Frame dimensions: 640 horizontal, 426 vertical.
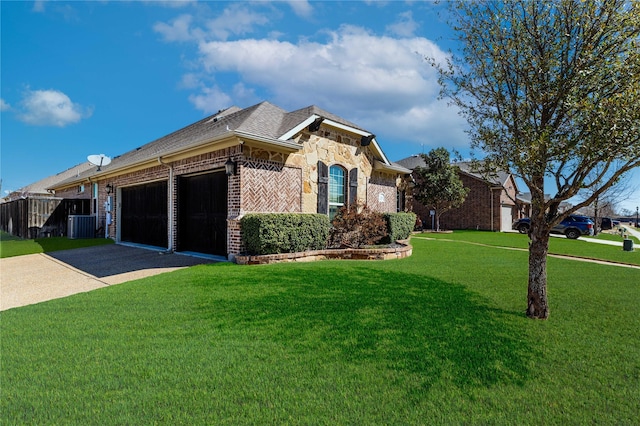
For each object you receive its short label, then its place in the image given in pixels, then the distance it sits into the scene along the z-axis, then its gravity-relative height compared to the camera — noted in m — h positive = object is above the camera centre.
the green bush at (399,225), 12.73 -0.37
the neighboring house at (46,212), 17.86 +0.30
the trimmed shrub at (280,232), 8.34 -0.44
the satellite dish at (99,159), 16.06 +2.97
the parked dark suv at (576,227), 21.20 -0.79
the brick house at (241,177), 9.06 +1.39
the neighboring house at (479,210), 26.80 +0.54
